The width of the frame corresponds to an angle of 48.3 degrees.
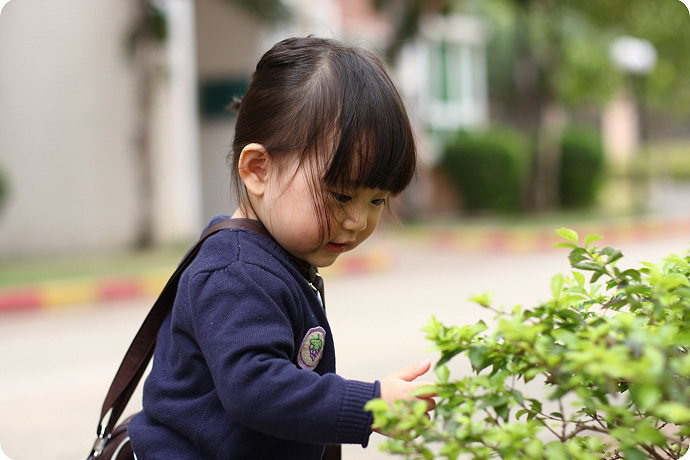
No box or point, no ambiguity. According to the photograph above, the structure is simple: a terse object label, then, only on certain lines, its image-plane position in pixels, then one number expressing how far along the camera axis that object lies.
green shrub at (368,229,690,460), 0.87
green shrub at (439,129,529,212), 13.39
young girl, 1.22
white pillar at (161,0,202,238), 10.00
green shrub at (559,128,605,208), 14.70
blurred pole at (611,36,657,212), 14.30
